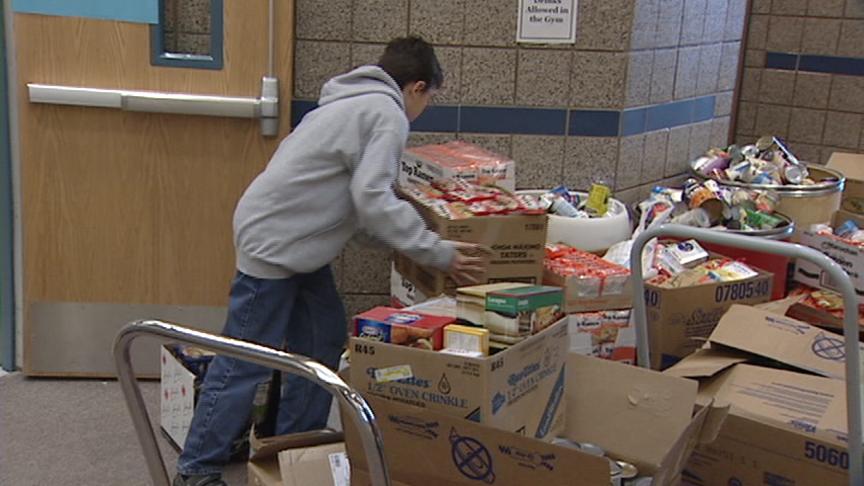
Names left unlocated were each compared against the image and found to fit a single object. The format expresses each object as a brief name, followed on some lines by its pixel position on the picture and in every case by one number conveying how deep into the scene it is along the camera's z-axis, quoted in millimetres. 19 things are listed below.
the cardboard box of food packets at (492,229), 2537
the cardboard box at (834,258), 2611
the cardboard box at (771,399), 2031
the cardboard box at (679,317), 2559
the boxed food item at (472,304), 1980
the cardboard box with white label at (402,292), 2830
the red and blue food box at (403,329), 1906
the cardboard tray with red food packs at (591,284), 2715
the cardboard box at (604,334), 2738
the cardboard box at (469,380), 1830
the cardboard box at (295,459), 2076
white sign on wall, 3236
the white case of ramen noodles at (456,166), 2900
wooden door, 3127
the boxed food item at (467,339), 1887
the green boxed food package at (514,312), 1934
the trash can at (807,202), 3387
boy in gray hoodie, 2455
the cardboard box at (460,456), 1683
